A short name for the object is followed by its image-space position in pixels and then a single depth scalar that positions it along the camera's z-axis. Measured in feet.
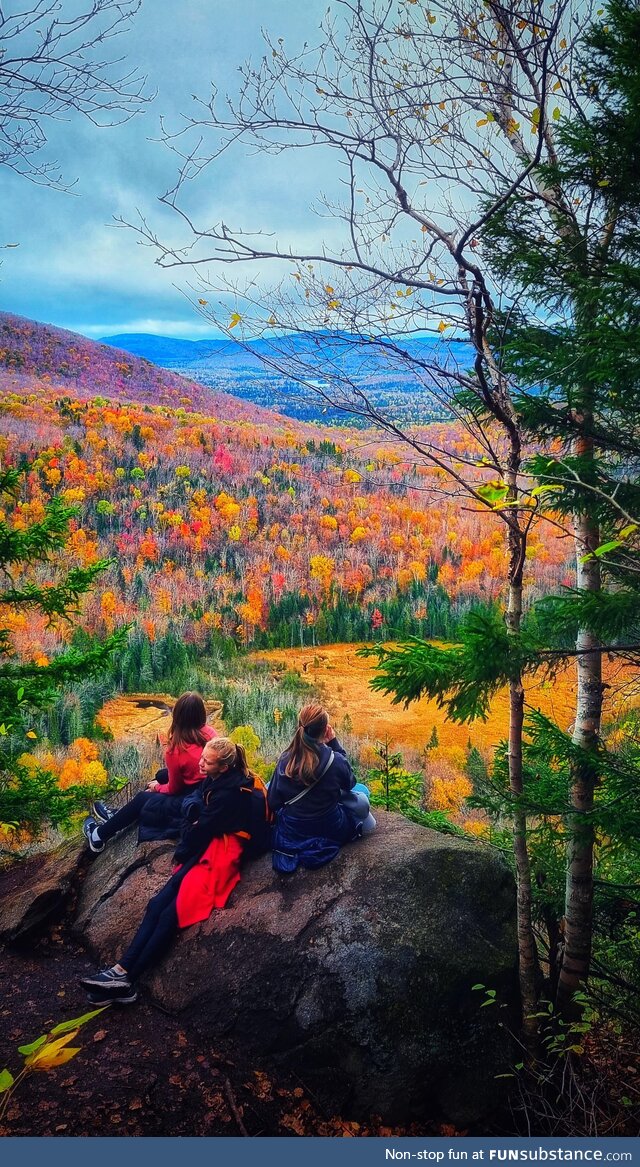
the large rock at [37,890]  14.98
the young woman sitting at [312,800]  13.69
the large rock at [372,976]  11.81
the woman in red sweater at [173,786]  15.38
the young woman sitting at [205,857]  13.08
